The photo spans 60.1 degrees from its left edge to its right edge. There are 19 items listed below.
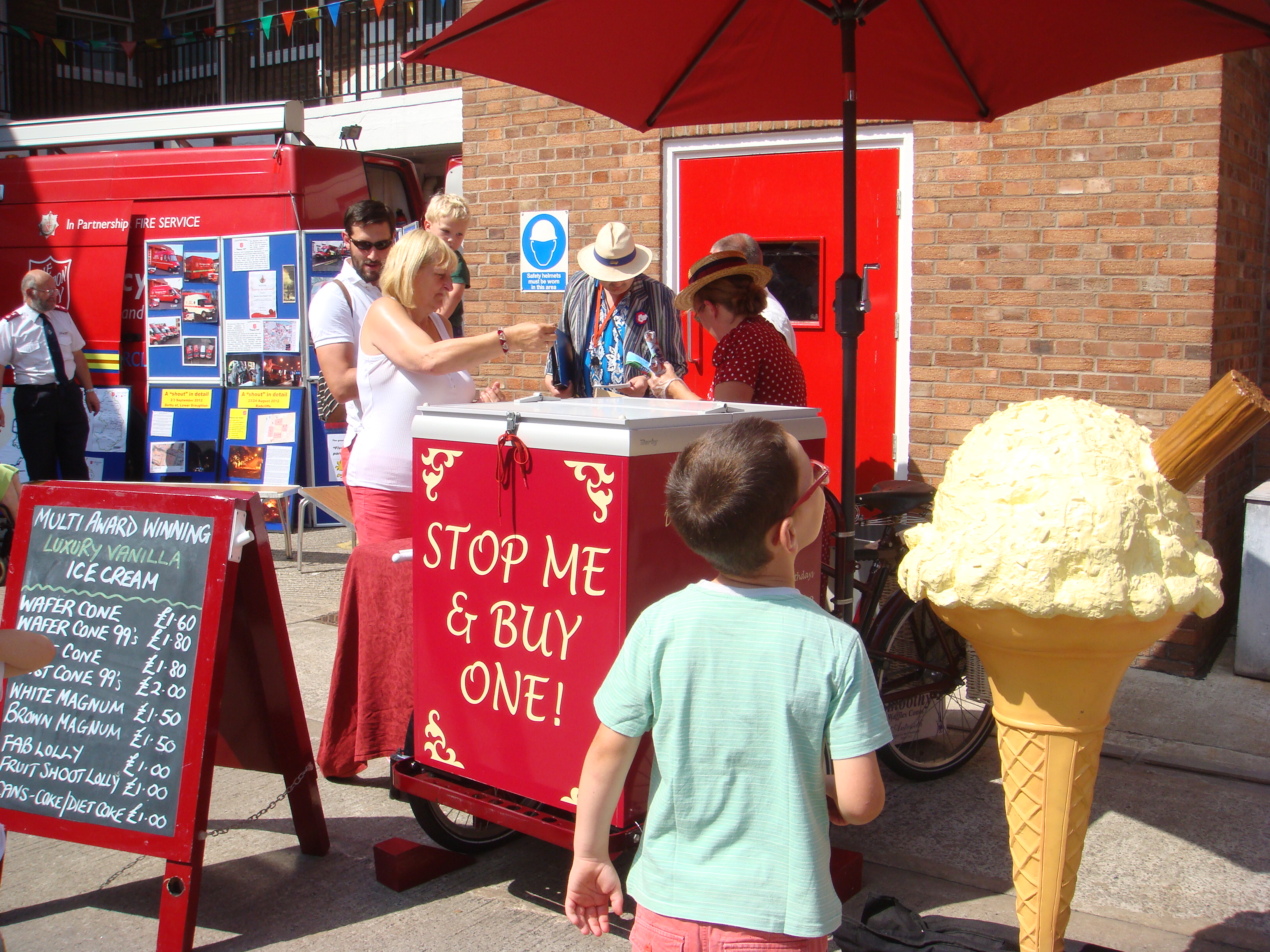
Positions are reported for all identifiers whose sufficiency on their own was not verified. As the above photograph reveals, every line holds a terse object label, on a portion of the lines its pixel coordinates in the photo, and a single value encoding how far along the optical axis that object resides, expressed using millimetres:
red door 5801
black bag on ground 2738
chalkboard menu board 3072
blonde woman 3723
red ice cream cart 2709
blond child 5219
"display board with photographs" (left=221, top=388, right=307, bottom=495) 8766
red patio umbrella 3406
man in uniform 8539
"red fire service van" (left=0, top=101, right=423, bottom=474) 8906
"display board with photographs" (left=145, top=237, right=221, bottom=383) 9055
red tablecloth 3621
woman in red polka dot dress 3961
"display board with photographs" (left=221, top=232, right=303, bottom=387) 8750
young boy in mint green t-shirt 1810
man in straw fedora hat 4449
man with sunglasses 4535
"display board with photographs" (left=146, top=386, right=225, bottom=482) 9039
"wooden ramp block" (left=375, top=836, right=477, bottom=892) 3293
